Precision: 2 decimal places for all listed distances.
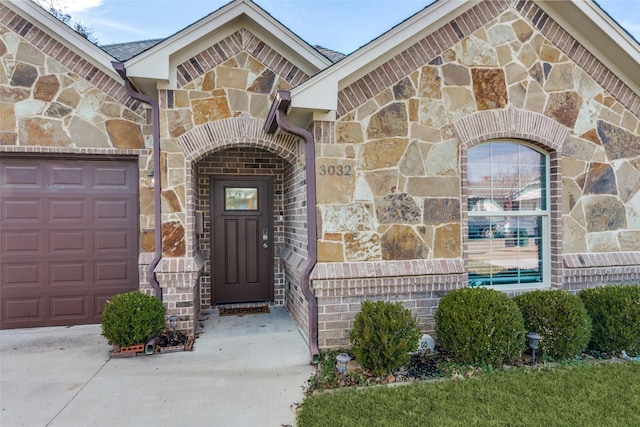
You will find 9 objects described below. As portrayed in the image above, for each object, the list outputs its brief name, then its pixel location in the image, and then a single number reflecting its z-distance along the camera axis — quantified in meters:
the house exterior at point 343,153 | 4.42
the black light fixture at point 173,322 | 4.75
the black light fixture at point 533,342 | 3.98
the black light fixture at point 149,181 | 5.39
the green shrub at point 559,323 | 4.03
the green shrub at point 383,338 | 3.69
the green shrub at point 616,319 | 4.18
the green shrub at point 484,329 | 3.84
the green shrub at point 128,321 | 4.28
